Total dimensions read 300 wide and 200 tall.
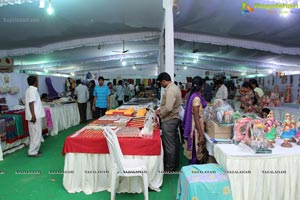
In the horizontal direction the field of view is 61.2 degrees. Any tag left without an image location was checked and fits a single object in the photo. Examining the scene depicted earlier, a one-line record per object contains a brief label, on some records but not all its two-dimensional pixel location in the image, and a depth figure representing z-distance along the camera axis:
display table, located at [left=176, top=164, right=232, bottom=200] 2.11
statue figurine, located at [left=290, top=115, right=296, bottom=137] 2.57
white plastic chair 2.51
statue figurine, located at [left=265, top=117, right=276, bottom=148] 2.38
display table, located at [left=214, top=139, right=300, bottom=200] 2.15
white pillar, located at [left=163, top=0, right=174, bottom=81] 4.09
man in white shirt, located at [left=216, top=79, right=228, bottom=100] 7.57
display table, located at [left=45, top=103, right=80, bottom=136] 6.46
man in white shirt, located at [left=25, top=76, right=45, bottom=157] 4.24
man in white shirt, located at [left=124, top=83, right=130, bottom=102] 12.27
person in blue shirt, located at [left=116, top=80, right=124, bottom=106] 10.99
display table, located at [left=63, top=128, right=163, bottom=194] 2.83
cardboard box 2.83
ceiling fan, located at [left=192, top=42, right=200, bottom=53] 10.19
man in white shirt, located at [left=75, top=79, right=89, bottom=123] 7.84
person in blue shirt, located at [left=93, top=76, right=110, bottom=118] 6.54
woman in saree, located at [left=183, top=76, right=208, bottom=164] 3.17
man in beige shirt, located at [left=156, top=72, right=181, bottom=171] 3.32
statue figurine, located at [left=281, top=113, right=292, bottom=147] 2.47
